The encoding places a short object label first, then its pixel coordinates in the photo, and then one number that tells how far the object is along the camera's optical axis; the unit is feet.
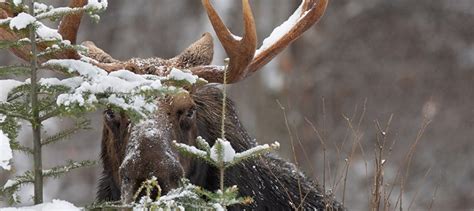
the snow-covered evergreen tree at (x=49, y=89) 35.91
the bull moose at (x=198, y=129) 44.16
